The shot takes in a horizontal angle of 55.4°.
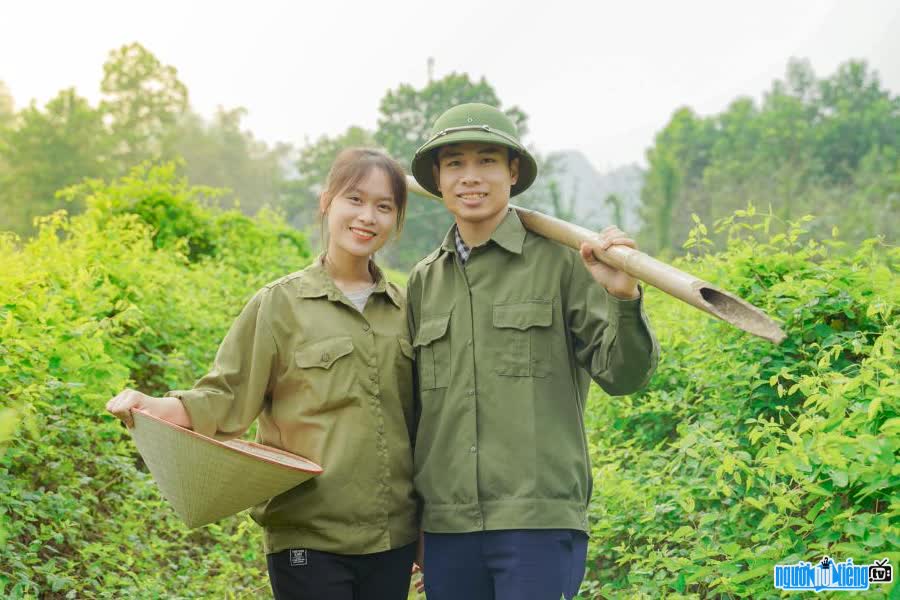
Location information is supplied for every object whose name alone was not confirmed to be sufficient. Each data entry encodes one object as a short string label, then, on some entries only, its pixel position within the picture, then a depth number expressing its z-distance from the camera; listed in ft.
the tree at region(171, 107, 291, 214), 131.95
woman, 7.97
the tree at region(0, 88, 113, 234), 80.94
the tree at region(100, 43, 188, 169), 87.56
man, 7.72
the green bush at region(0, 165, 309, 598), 10.75
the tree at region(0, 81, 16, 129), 106.18
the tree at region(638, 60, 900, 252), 96.84
